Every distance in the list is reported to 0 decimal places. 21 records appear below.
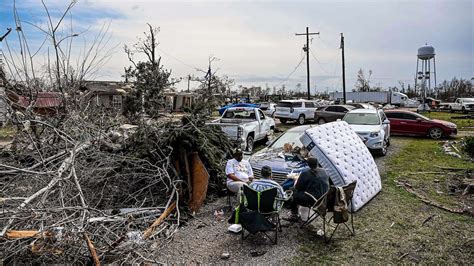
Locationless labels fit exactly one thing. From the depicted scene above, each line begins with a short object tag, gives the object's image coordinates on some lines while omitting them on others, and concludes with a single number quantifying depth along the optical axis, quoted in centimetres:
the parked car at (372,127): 1204
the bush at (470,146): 1108
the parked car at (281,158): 738
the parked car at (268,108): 3045
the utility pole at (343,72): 3419
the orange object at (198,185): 681
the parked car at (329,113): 2071
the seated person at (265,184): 550
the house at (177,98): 4139
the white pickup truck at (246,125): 1205
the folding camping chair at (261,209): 513
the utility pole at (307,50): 3264
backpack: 520
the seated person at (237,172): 661
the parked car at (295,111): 2272
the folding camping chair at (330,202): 516
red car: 1677
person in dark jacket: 558
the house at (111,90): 3153
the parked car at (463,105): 3340
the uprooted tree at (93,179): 434
